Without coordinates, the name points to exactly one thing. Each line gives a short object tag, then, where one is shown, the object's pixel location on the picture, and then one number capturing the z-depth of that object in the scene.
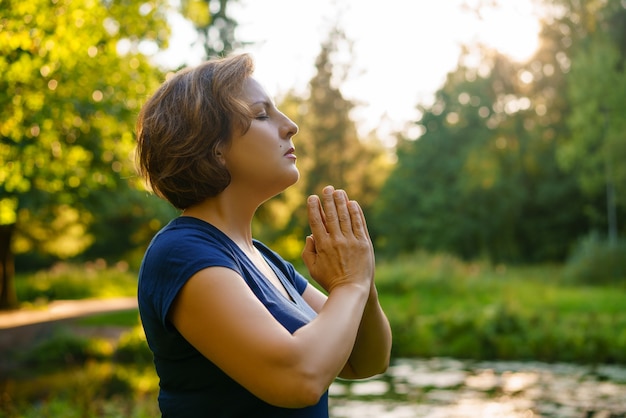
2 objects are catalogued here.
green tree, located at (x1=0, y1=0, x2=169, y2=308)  5.39
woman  1.45
